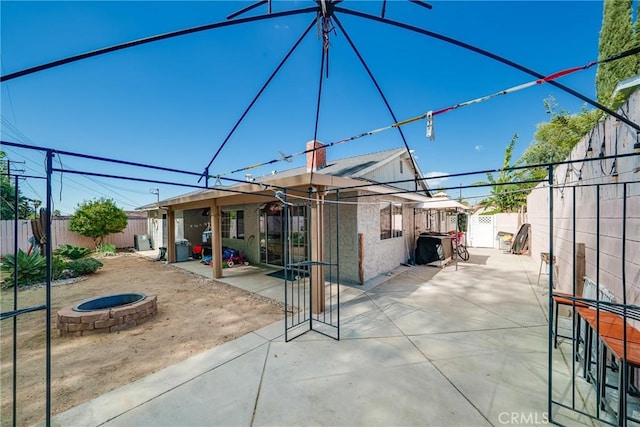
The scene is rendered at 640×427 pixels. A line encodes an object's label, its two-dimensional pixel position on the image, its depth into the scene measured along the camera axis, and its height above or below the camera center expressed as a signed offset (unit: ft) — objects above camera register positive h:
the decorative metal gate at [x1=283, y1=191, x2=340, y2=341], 13.32 -5.85
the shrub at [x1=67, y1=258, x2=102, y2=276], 27.76 -6.03
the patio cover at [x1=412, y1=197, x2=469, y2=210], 29.36 +0.94
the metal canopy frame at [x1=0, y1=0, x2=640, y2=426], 4.90 +3.51
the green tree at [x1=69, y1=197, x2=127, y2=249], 44.65 -0.96
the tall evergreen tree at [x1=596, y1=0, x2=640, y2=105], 32.09 +23.49
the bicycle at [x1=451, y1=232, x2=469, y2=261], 31.73 -5.83
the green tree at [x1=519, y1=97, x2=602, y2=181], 49.02 +16.74
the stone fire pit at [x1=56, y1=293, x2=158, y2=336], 13.37 -5.81
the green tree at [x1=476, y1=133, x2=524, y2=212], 56.70 +3.10
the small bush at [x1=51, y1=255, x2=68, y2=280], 25.68 -5.75
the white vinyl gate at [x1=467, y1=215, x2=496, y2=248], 48.08 -3.92
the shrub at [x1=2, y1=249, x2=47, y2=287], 23.80 -5.29
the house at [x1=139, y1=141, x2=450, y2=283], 17.50 -0.79
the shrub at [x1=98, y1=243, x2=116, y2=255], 45.18 -6.74
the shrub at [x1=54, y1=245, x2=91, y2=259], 32.50 -5.10
